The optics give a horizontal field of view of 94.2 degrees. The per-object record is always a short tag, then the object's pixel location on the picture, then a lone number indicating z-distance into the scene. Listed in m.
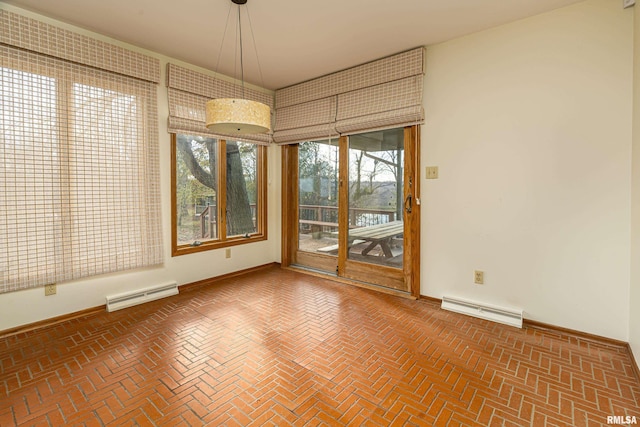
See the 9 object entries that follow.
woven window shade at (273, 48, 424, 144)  3.29
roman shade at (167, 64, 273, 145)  3.49
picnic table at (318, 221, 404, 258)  3.64
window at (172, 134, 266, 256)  3.72
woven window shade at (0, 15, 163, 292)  2.53
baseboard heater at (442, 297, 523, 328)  2.77
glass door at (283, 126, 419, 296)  3.49
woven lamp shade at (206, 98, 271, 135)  2.07
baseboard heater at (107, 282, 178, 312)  3.10
